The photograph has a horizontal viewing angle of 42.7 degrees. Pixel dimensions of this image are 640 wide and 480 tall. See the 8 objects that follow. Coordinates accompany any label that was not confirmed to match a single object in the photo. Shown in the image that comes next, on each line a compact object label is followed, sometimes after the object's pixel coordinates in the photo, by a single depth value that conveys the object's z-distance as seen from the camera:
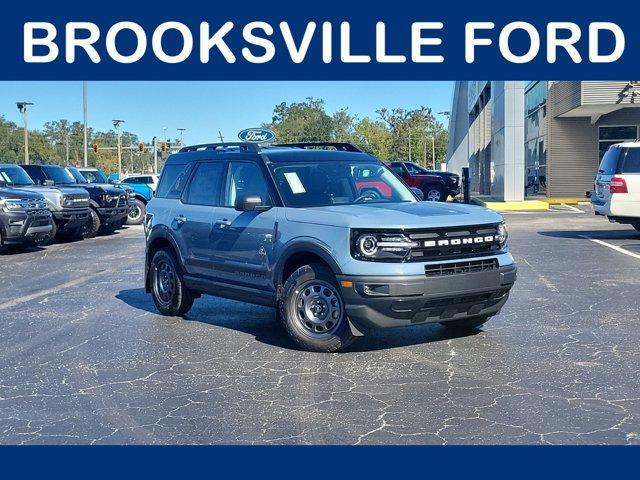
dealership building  30.80
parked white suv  16.45
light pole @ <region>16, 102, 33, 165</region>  57.25
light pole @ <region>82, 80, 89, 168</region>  45.72
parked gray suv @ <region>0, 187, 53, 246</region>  16.41
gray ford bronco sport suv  6.87
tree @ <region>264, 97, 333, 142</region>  120.75
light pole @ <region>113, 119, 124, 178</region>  77.51
